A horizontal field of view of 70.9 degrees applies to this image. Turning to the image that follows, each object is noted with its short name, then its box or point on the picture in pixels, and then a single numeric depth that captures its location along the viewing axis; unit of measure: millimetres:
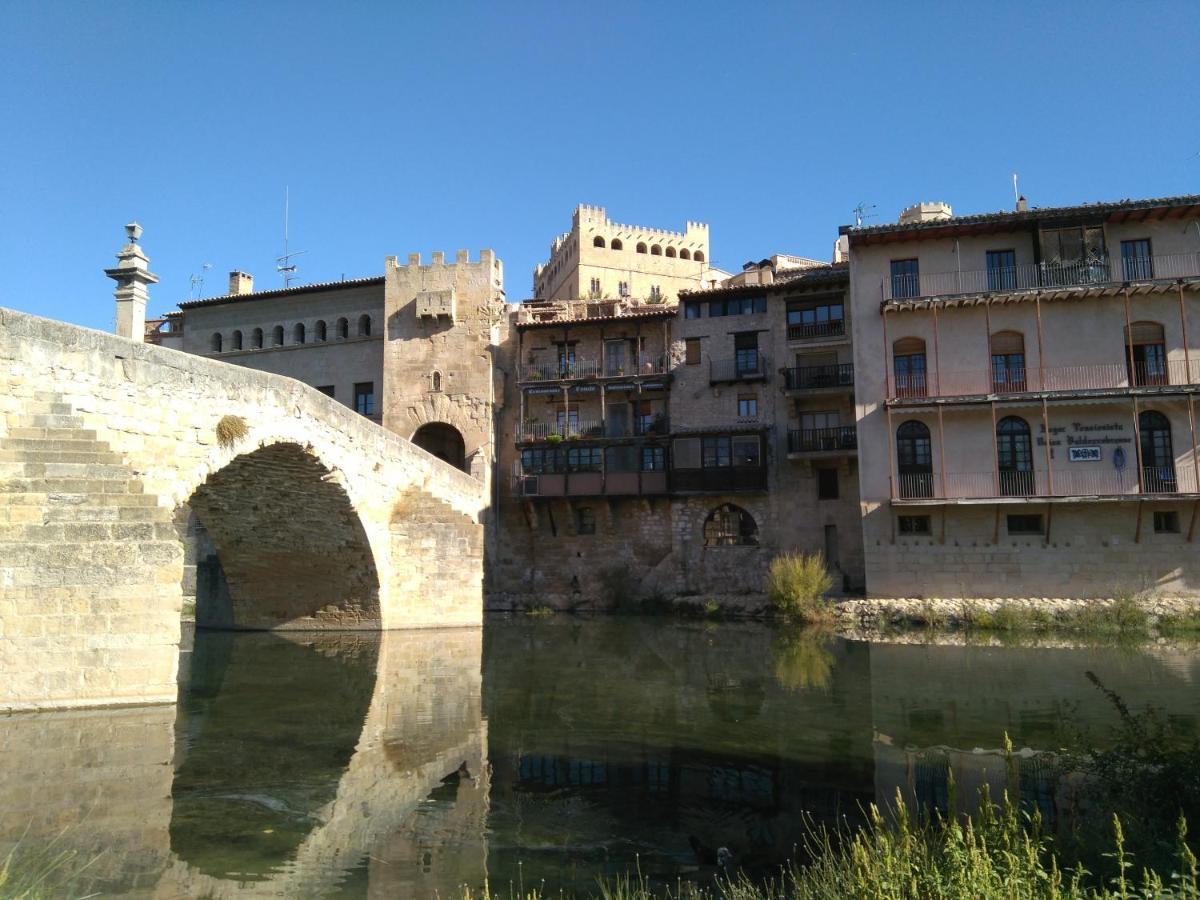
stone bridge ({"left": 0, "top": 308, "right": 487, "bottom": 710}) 10328
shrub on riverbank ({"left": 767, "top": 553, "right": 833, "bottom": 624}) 24531
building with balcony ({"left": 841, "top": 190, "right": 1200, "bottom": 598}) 23594
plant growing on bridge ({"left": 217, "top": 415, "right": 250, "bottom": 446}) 13812
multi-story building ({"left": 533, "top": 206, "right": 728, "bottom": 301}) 59062
